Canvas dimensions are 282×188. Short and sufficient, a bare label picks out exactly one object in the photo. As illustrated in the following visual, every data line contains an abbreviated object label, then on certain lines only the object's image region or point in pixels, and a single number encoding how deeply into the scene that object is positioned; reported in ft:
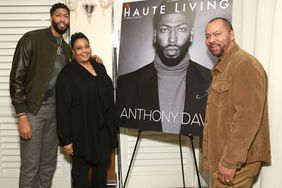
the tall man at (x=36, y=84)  7.50
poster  7.38
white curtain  5.47
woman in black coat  7.66
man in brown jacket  5.04
